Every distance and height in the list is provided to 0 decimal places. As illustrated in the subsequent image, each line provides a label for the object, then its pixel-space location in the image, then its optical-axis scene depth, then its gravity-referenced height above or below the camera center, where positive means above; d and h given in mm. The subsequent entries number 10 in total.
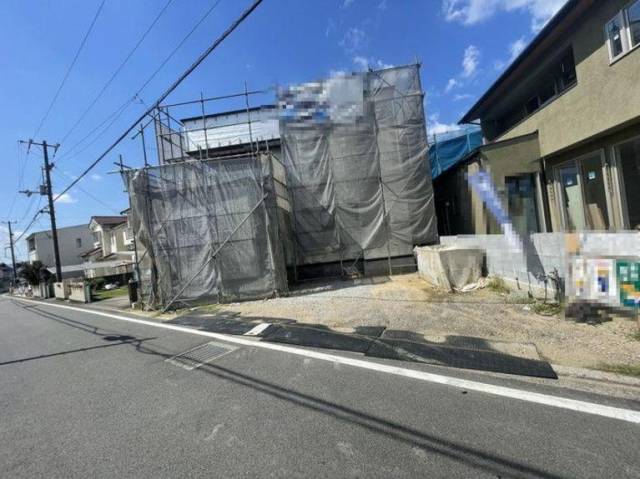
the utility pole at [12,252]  43844 +3518
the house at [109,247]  27000 +1986
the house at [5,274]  60769 +895
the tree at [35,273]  30578 +201
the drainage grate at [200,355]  4744 -1557
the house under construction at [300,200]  9609 +1505
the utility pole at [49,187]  21219 +5713
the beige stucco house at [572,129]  5844 +1799
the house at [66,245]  42406 +3652
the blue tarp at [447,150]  15531 +3701
